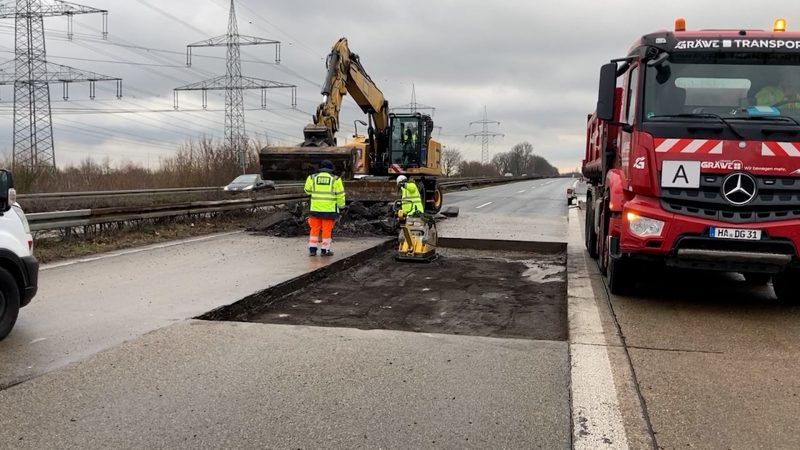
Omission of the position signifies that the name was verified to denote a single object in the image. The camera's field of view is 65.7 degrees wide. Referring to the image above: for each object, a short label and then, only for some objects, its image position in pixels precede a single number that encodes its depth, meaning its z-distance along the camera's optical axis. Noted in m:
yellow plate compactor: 10.95
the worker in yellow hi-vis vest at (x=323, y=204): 10.62
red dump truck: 6.19
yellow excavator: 14.29
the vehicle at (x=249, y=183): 28.18
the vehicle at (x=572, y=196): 24.44
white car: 5.37
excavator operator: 19.81
